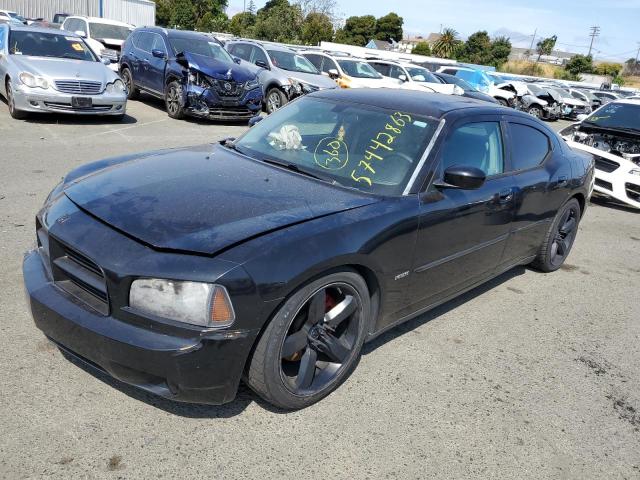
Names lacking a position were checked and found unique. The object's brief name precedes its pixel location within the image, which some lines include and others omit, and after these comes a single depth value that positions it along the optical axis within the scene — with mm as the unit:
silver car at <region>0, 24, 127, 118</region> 9227
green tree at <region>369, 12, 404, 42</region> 80988
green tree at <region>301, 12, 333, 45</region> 59500
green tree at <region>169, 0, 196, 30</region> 58125
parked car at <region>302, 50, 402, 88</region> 16833
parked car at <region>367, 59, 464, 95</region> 19533
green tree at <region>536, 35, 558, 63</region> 92812
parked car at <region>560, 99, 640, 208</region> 8414
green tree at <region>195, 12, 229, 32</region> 59719
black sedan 2398
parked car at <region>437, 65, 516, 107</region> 23297
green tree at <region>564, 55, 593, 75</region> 68750
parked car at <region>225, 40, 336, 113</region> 13367
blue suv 11180
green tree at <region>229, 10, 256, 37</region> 62375
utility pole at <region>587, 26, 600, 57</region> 105188
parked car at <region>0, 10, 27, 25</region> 25250
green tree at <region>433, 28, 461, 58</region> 79938
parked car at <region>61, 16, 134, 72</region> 16500
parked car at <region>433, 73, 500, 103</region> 20884
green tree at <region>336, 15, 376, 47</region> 78375
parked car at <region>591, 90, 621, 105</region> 29703
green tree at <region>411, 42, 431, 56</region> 68312
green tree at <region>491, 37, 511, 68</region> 75550
